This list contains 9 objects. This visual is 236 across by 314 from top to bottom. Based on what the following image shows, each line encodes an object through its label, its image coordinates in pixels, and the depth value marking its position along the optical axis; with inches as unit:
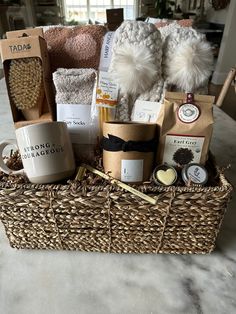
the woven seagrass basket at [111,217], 15.8
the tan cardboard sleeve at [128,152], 16.4
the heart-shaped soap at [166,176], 16.7
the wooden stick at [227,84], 39.3
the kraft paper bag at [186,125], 17.3
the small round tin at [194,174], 16.6
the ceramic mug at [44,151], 16.2
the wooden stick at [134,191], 15.6
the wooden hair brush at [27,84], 20.1
